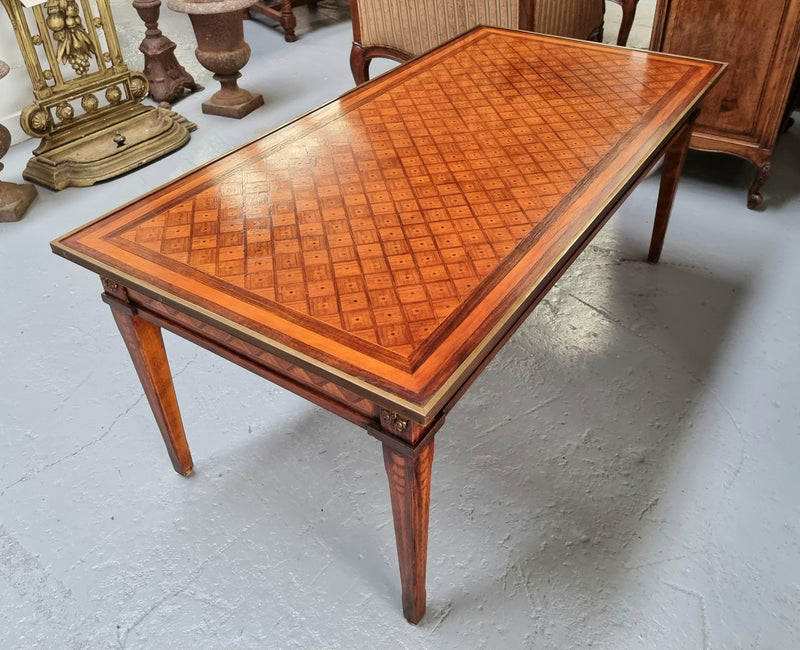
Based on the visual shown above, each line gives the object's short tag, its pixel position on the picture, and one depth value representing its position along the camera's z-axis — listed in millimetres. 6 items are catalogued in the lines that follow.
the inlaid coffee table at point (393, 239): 1123
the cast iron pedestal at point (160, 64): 3427
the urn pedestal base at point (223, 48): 3191
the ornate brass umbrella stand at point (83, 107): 2889
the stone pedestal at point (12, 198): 2723
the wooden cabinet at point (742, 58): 2377
